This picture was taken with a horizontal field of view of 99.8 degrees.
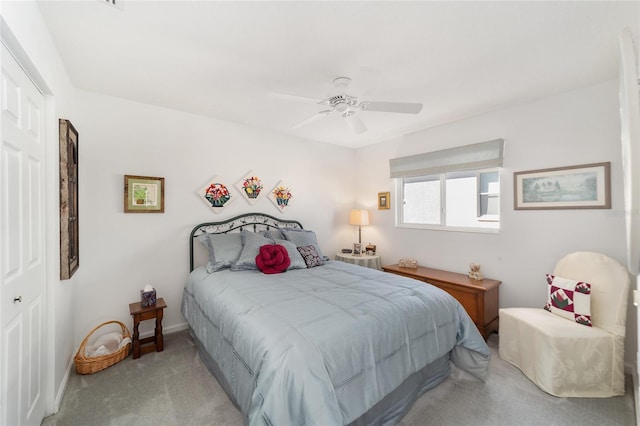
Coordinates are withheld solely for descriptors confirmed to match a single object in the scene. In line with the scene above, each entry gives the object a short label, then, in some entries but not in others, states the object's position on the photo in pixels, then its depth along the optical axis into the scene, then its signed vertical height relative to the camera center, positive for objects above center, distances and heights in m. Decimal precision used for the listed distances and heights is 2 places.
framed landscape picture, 2.46 +0.24
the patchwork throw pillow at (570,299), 2.21 -0.75
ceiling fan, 2.20 +0.92
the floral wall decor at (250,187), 3.59 +0.35
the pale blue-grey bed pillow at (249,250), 2.86 -0.41
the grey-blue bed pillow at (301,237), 3.44 -0.32
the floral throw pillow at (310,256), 3.16 -0.52
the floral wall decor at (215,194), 3.31 +0.24
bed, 1.33 -0.79
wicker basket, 2.23 -1.25
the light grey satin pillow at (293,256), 3.00 -0.49
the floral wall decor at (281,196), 3.87 +0.25
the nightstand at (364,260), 4.05 -0.72
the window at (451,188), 3.26 +0.33
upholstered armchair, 2.03 -0.95
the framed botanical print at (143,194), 2.81 +0.21
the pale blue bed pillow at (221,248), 2.84 -0.39
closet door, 1.25 -0.18
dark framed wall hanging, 1.97 +0.11
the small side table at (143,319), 2.50 -1.07
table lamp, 4.40 -0.07
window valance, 3.12 +0.68
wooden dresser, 2.84 -0.90
